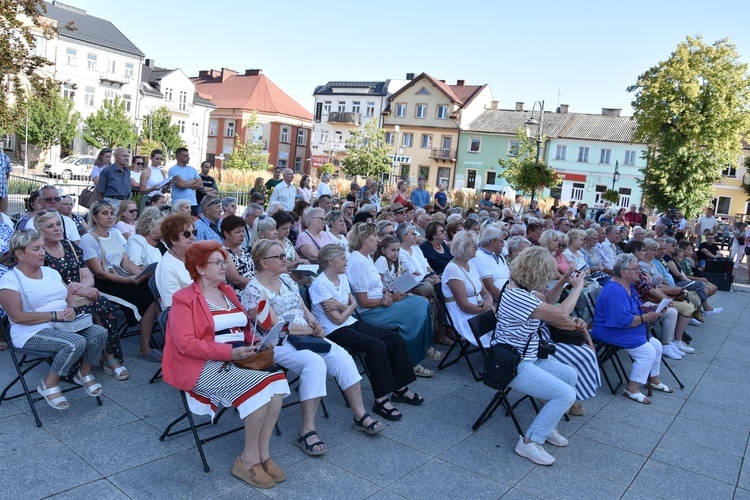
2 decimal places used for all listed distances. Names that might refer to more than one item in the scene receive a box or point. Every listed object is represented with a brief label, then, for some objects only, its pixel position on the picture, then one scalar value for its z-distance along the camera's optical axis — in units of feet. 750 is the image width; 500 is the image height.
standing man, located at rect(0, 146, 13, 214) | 25.90
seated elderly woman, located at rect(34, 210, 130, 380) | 15.70
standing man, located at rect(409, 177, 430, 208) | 50.72
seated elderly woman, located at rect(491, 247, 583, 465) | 14.40
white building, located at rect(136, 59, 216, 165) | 177.27
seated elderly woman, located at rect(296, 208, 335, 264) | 23.73
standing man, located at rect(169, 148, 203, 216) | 29.91
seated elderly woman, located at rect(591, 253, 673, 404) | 19.03
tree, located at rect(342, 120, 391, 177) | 150.71
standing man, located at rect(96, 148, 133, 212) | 27.25
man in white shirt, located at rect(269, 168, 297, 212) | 37.17
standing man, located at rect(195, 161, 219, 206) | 31.00
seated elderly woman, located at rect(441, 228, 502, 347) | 19.58
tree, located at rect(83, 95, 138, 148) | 150.82
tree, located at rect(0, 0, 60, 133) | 44.78
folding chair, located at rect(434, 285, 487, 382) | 19.74
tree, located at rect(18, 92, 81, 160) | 138.51
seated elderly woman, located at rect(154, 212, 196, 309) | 15.87
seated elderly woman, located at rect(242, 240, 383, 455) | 13.43
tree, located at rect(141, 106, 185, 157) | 163.02
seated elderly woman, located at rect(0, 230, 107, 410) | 13.52
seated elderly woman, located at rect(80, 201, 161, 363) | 18.20
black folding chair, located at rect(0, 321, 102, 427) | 13.20
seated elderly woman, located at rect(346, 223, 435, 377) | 17.87
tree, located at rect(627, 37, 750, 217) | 93.56
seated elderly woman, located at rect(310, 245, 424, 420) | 15.55
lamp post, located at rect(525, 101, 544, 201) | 60.26
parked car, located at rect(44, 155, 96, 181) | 124.98
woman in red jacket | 11.71
